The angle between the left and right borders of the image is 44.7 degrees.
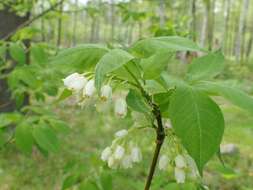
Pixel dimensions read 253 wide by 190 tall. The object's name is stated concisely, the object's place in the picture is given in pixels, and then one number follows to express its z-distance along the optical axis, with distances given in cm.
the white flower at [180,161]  28
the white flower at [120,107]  25
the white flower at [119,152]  29
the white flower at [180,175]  29
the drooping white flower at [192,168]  29
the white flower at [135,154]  29
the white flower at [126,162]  29
